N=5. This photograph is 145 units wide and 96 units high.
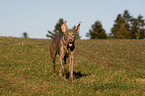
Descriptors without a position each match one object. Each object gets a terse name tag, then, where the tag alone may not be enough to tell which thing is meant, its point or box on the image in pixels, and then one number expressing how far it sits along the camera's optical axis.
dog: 9.77
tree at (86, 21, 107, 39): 79.07
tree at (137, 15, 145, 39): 79.62
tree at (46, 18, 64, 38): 89.56
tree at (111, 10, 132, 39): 75.38
